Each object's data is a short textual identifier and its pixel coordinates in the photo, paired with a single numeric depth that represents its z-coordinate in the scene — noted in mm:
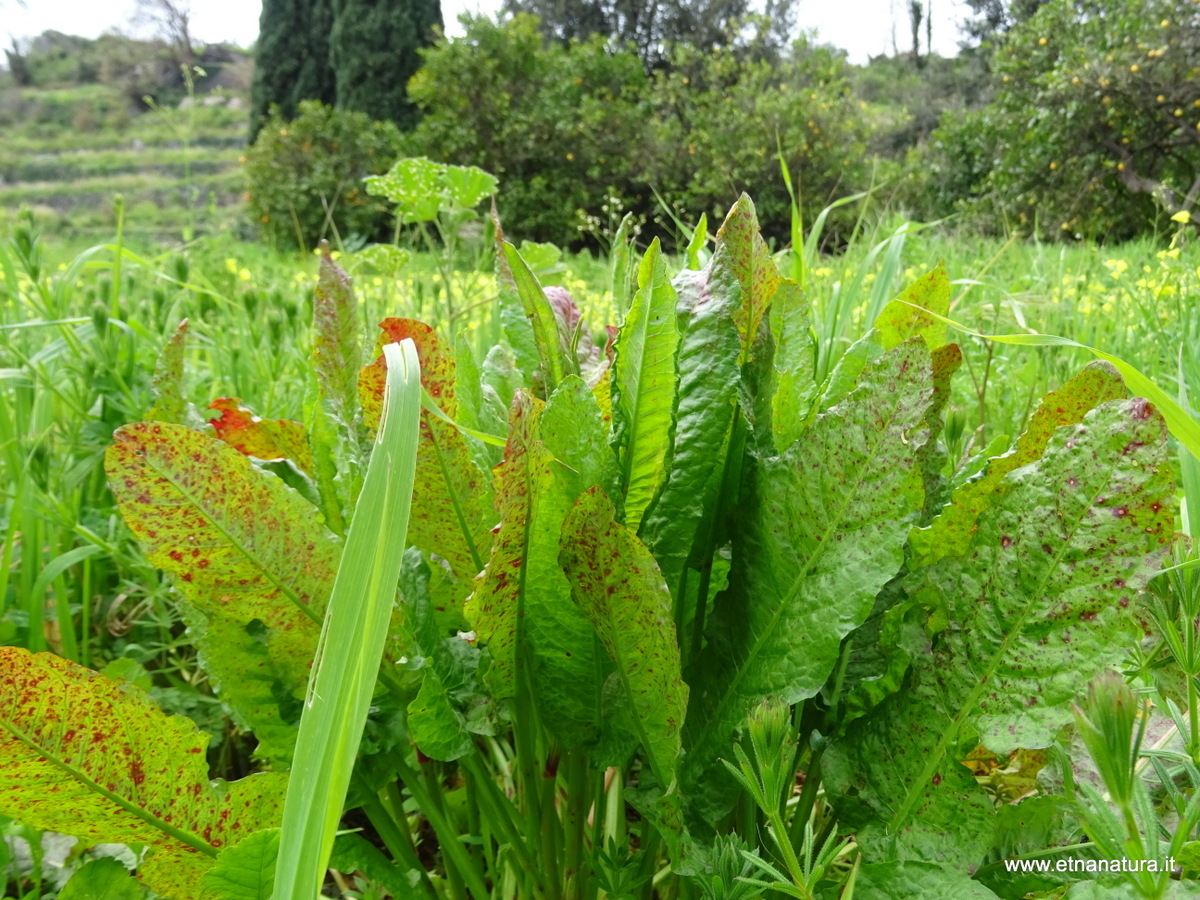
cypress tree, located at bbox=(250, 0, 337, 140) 13125
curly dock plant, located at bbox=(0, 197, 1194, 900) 495
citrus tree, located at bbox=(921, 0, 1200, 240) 6844
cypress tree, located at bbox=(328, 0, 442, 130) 11625
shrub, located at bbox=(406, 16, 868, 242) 8398
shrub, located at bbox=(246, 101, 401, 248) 9039
